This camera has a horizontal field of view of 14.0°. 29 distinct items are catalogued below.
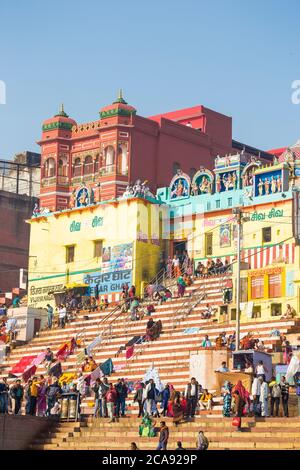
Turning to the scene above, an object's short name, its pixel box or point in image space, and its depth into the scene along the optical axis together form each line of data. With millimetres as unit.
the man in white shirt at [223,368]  36406
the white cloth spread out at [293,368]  35844
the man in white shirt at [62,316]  51469
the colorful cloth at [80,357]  45781
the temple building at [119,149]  58750
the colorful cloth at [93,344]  46406
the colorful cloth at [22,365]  47375
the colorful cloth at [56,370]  44469
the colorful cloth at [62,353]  46906
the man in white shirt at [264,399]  33469
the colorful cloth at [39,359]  47156
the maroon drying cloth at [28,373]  45531
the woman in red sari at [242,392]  33331
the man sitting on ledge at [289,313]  43062
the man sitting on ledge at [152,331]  45312
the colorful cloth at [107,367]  43188
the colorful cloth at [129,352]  44300
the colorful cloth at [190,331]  44350
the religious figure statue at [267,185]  51562
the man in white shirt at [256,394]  33719
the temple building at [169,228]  50875
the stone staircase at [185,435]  31578
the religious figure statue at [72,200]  58781
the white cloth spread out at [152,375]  38062
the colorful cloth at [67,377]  43247
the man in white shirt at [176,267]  52688
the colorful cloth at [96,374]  42712
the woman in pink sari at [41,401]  37562
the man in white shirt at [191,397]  34844
